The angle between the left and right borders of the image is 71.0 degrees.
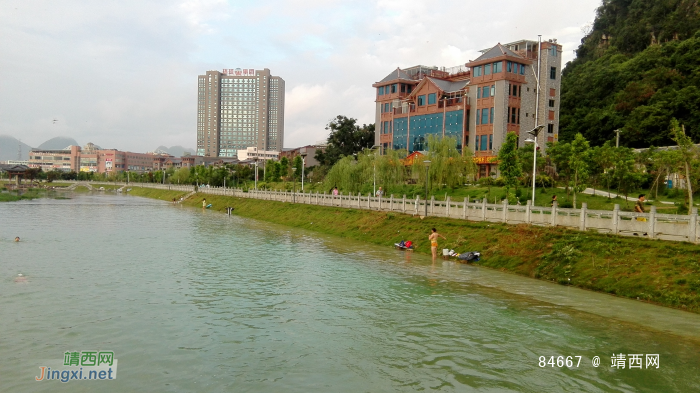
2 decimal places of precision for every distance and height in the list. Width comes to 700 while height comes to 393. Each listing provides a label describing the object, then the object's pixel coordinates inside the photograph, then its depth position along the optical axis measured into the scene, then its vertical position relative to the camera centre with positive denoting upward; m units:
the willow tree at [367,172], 49.19 +1.35
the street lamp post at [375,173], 47.56 +1.22
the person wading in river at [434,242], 26.22 -2.92
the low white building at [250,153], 169.75 +10.00
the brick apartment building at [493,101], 53.62 +10.15
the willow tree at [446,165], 44.81 +2.14
